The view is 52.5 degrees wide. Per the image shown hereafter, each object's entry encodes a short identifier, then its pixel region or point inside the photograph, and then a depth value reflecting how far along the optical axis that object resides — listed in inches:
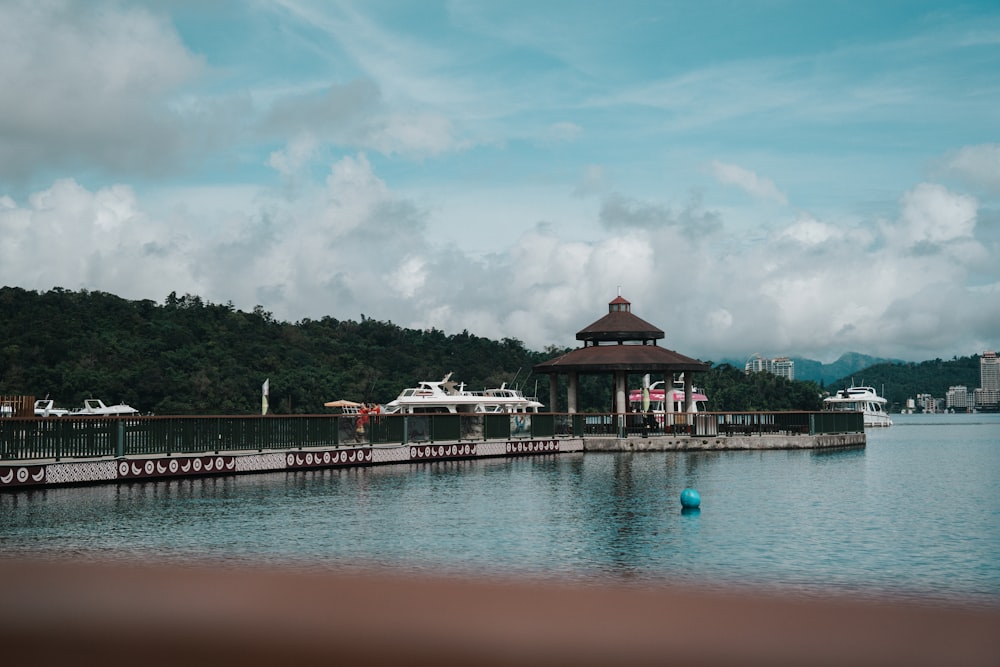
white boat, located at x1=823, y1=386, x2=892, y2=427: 5124.0
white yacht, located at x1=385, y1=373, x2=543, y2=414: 2544.3
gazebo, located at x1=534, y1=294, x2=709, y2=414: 2541.8
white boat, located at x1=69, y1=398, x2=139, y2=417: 2901.1
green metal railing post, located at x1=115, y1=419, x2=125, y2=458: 1451.8
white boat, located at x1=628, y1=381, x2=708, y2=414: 3472.7
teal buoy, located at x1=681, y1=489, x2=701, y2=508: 1117.7
